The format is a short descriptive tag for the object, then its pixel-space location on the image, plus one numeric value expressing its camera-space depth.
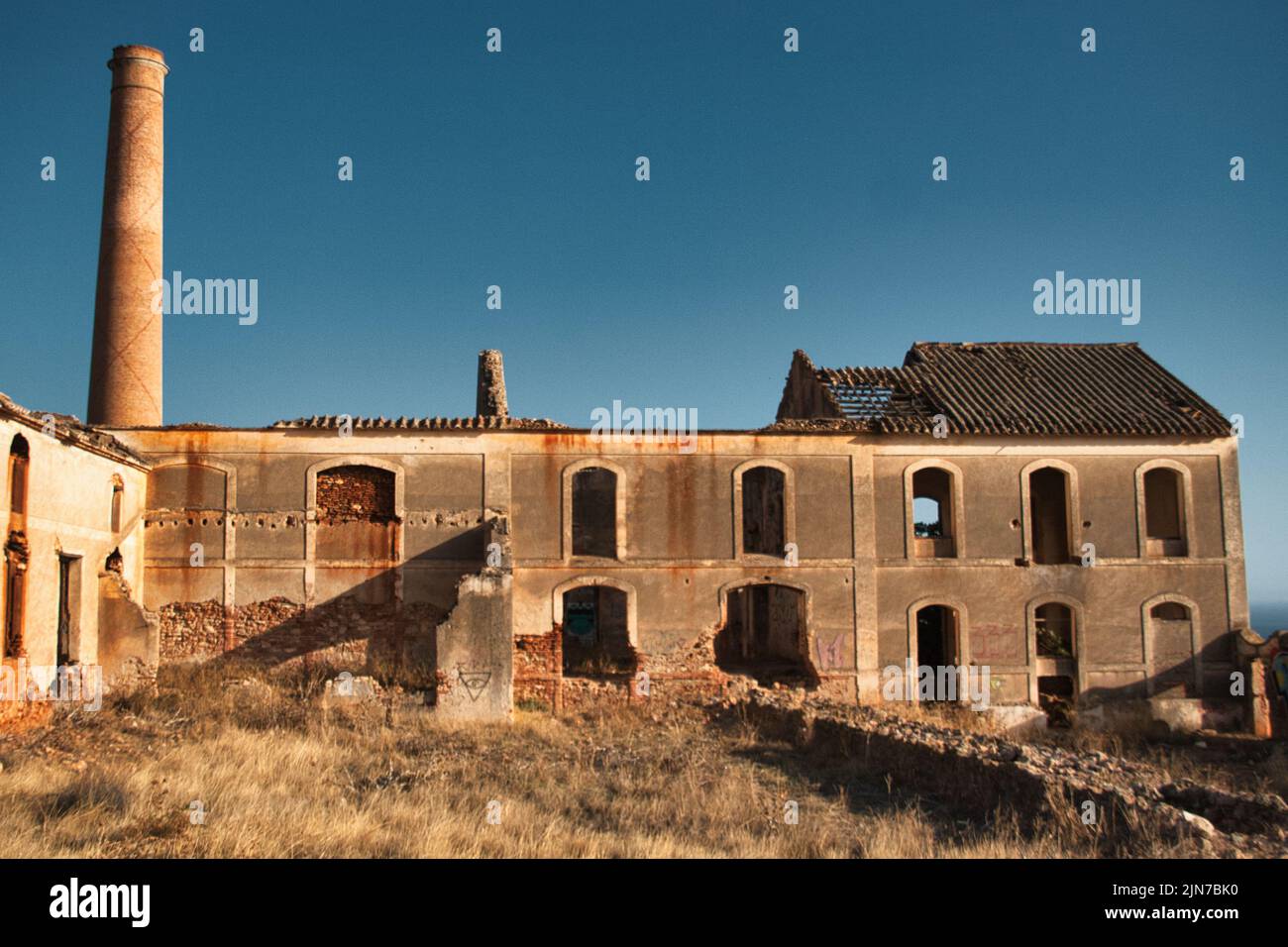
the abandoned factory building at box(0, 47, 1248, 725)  19.83
